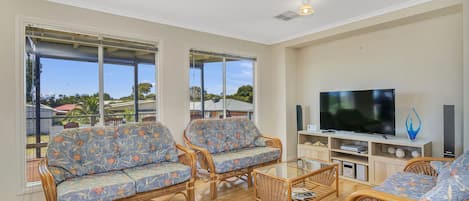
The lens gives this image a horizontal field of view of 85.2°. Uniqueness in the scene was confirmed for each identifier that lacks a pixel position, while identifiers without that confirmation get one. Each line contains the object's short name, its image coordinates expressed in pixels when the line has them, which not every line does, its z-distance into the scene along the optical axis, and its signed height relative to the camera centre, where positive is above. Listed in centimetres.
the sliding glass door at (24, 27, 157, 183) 279 +22
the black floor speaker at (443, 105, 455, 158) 285 -35
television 347 -17
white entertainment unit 325 -77
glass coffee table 252 -87
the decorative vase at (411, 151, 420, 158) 320 -69
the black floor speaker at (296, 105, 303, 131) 455 -32
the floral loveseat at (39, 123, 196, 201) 223 -67
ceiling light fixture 278 +100
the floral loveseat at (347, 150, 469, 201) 140 -64
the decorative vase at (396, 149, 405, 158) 331 -70
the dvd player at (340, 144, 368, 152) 364 -70
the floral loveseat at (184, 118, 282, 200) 309 -68
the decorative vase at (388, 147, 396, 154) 349 -69
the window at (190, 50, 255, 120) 407 +25
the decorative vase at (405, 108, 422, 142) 327 -36
